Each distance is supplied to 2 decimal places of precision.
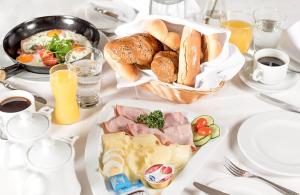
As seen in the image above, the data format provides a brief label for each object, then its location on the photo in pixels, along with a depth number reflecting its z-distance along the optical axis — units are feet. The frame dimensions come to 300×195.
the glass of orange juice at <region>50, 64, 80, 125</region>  4.04
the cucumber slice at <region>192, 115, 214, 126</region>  4.01
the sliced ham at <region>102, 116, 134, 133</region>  3.94
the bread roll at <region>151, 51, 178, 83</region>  4.18
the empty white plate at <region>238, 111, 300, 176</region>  3.73
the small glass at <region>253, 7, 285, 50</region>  4.98
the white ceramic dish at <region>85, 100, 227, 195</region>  3.42
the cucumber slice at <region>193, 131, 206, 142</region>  3.86
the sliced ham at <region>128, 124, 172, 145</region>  3.79
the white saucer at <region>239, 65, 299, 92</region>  4.62
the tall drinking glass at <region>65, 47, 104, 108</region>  4.32
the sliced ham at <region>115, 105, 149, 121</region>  4.09
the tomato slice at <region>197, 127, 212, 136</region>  3.88
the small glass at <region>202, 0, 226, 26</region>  5.25
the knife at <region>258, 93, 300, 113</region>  4.38
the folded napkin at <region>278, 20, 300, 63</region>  5.02
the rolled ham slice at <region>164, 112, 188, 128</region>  4.02
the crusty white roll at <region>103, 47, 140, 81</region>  4.33
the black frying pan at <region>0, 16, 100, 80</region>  4.95
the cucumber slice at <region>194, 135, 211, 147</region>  3.84
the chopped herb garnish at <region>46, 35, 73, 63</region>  4.77
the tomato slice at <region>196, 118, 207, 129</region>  3.98
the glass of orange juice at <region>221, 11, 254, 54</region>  5.00
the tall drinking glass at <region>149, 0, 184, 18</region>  4.84
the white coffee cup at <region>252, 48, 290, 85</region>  4.53
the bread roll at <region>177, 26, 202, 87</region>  4.12
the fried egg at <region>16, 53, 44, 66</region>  4.79
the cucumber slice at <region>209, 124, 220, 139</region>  3.90
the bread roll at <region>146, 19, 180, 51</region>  4.28
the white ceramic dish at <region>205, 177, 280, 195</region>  3.44
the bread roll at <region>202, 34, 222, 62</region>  4.16
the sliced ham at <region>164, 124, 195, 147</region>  3.82
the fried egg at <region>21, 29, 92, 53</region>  5.02
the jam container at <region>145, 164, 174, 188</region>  3.36
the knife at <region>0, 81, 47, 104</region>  4.34
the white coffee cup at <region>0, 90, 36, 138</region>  3.79
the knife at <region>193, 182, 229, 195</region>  3.40
